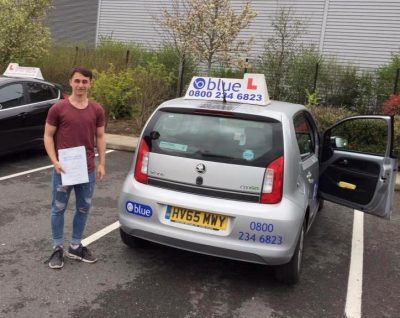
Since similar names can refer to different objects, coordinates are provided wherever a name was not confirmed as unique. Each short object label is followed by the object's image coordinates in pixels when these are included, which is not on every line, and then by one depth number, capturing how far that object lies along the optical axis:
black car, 7.73
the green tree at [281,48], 14.70
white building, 18.03
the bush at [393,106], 11.38
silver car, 3.79
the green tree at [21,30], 13.96
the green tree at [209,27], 13.09
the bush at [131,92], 11.88
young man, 4.01
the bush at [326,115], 10.95
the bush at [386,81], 13.67
